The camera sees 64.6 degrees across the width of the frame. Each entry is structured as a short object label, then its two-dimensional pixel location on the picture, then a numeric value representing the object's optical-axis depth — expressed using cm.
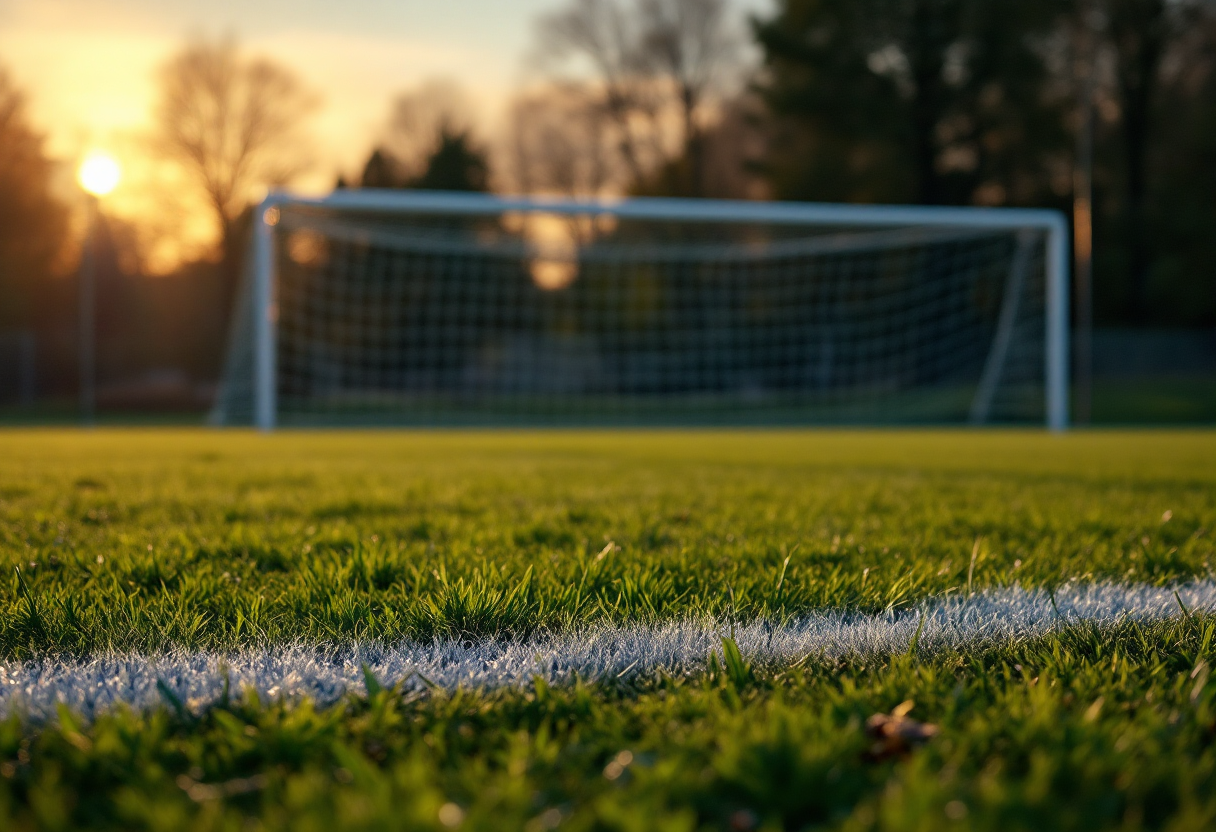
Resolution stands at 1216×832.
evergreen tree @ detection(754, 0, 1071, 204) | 2392
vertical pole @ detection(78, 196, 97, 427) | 1962
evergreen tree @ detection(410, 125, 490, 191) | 2694
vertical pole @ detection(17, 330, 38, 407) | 2481
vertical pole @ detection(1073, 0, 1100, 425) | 1486
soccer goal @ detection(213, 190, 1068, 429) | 1277
